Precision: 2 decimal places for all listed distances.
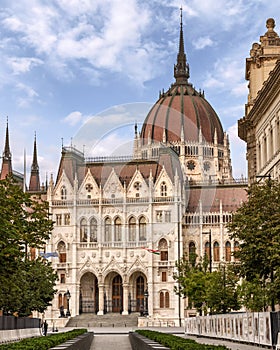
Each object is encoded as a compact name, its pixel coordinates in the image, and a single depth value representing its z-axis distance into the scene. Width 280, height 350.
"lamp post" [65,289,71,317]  101.70
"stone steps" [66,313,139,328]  97.81
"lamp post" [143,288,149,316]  101.28
